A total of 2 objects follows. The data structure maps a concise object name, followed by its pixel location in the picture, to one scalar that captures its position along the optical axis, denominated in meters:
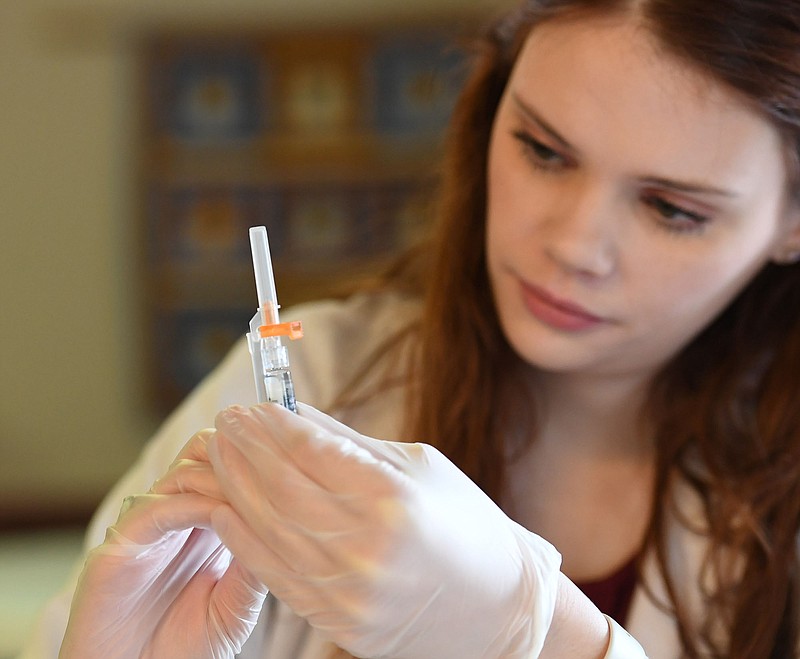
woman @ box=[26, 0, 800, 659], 0.91
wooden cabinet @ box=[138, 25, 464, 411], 2.78
